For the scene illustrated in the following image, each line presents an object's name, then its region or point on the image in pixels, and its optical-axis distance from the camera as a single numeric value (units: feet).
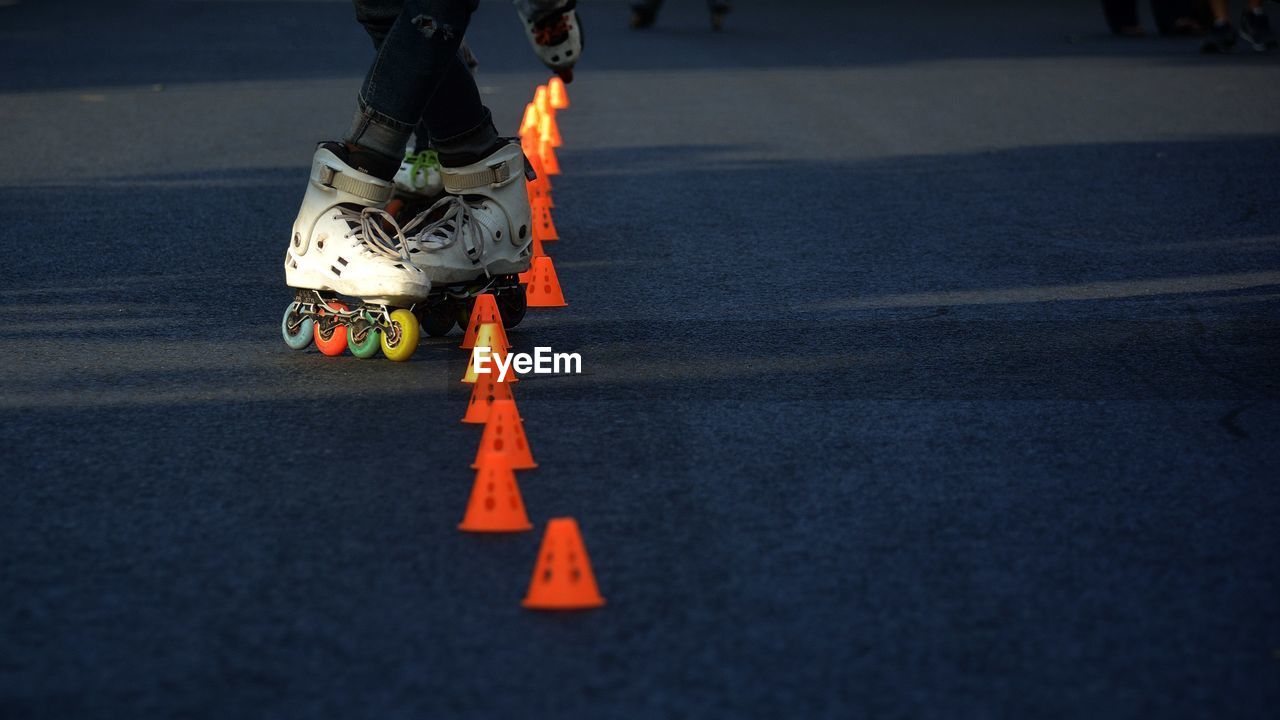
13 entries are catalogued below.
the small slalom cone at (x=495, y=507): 22.20
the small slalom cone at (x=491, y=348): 28.50
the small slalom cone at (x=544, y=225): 44.65
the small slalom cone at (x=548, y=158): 56.13
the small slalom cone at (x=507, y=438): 24.36
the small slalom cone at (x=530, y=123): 58.85
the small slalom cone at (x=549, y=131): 59.37
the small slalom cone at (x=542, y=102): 61.07
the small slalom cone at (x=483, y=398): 27.37
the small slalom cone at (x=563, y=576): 19.53
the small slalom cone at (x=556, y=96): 75.25
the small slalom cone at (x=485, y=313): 31.04
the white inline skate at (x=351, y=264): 30.45
